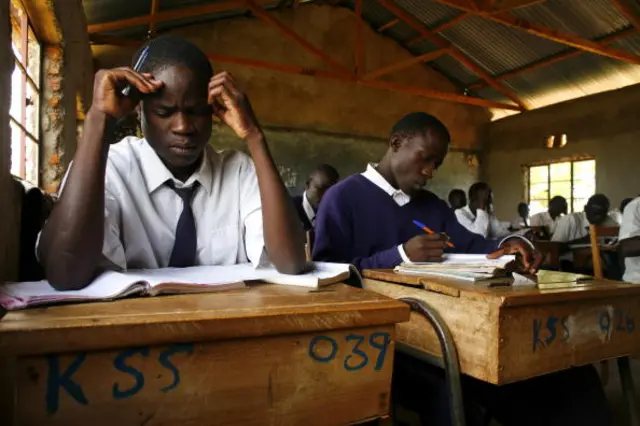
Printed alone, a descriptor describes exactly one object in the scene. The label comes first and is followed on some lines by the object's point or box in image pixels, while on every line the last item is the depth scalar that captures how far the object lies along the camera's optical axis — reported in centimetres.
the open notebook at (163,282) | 81
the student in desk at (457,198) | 743
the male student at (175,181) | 98
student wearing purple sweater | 135
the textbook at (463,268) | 128
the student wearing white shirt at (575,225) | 548
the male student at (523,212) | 835
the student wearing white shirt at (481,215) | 521
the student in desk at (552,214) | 698
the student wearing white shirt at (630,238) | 279
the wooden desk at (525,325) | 106
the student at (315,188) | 457
